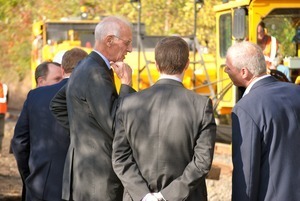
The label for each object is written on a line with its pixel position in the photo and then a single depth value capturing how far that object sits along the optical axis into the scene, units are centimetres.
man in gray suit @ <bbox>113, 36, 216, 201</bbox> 701
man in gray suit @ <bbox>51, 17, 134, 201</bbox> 773
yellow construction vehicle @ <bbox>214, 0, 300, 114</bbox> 1833
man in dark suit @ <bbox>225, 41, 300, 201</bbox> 728
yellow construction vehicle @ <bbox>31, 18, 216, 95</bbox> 2406
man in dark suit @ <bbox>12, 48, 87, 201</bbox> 903
